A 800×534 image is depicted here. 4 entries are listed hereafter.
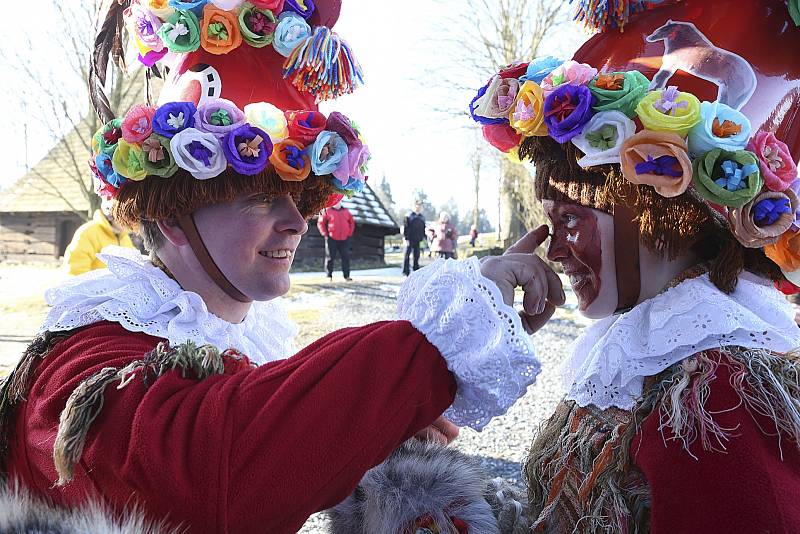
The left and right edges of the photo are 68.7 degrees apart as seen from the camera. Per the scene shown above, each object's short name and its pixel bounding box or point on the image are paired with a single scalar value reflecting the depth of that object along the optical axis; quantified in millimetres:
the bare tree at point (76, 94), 9898
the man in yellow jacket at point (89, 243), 5348
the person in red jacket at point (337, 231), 11562
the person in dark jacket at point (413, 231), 13312
